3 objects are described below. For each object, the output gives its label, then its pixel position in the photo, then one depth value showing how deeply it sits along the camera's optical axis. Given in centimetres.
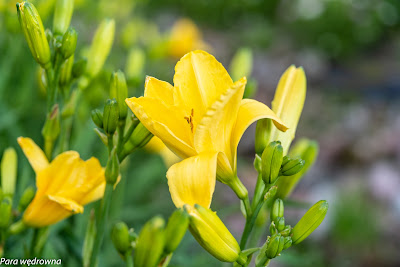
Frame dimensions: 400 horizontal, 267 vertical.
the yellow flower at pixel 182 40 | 104
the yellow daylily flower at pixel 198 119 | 39
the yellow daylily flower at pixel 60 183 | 44
